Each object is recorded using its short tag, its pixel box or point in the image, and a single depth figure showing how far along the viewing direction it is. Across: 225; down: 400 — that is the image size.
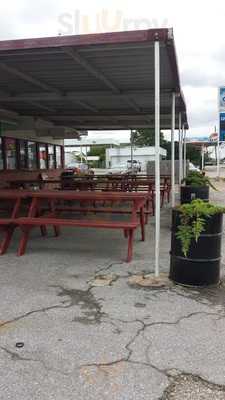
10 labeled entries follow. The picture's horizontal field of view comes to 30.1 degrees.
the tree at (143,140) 74.56
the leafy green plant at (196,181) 11.56
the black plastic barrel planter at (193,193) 10.93
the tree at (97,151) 83.69
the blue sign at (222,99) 19.92
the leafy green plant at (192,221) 4.58
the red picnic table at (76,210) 5.81
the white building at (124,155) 59.78
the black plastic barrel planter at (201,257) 4.64
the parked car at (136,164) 51.91
